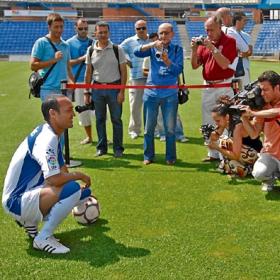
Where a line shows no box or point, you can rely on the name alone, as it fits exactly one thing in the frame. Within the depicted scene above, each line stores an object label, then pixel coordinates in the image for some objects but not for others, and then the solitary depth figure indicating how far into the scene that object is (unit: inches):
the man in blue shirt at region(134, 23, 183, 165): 264.1
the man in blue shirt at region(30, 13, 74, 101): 263.9
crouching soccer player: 165.9
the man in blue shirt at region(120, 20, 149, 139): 339.6
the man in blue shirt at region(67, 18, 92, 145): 327.9
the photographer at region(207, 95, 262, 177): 243.9
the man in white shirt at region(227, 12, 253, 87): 308.5
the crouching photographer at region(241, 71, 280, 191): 211.3
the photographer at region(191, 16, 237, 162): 256.7
